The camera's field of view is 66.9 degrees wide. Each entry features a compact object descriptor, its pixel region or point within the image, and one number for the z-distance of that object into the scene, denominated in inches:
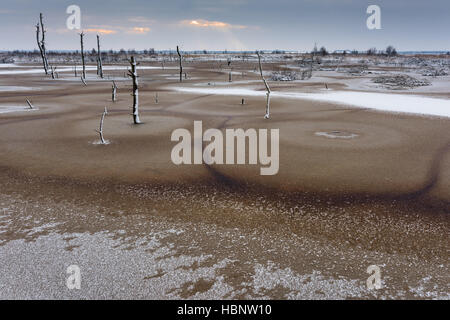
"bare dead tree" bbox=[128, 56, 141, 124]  798.0
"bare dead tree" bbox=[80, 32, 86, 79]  2135.5
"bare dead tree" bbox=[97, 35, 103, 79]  2174.6
